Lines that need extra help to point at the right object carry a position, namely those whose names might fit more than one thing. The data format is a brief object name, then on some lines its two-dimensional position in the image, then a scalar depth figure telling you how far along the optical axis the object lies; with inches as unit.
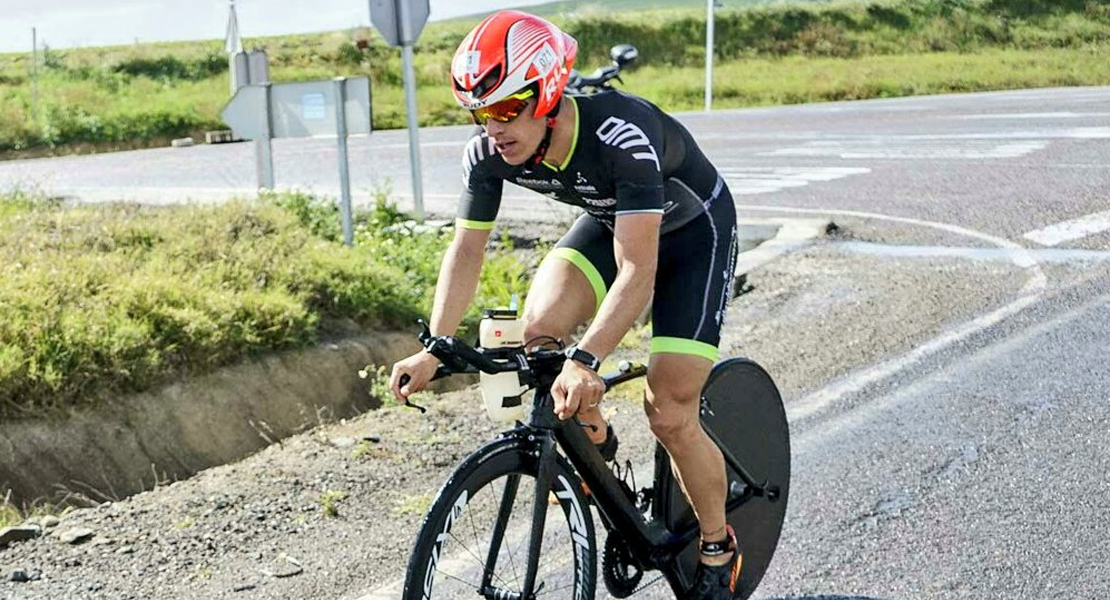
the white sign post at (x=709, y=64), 1219.2
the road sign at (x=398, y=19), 463.2
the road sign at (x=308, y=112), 432.8
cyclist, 148.4
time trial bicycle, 144.7
